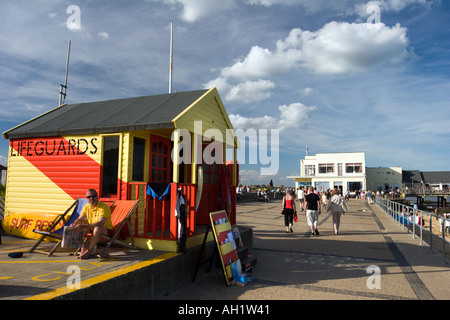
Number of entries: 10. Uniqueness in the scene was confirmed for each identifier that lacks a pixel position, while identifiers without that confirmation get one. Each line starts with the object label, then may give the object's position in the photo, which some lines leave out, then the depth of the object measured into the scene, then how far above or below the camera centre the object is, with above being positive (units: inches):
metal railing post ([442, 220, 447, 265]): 266.8 -68.5
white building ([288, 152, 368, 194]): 2225.6 +78.8
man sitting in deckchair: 191.8 -28.9
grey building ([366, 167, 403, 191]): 2487.7 +32.0
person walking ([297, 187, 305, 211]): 803.5 -41.3
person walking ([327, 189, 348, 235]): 420.5 -37.9
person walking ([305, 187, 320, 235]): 408.5 -40.6
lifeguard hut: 225.8 +17.8
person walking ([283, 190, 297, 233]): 419.5 -38.9
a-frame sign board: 199.4 -43.2
